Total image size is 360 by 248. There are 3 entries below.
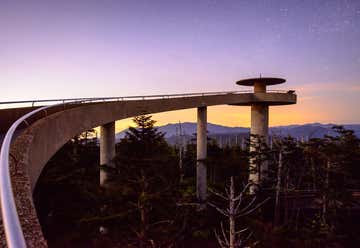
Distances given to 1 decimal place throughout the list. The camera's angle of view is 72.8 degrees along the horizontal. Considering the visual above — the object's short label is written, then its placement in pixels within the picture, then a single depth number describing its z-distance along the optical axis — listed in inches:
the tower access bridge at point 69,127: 120.5
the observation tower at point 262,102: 860.6
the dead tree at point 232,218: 282.0
